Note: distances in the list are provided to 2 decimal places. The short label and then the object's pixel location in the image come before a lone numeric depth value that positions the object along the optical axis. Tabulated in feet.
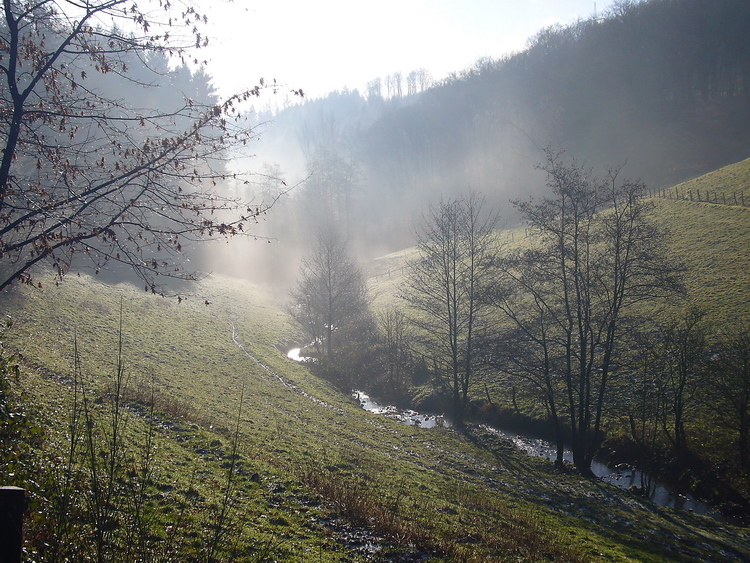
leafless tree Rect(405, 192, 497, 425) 83.05
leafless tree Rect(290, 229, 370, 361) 125.70
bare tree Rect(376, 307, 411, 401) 104.85
